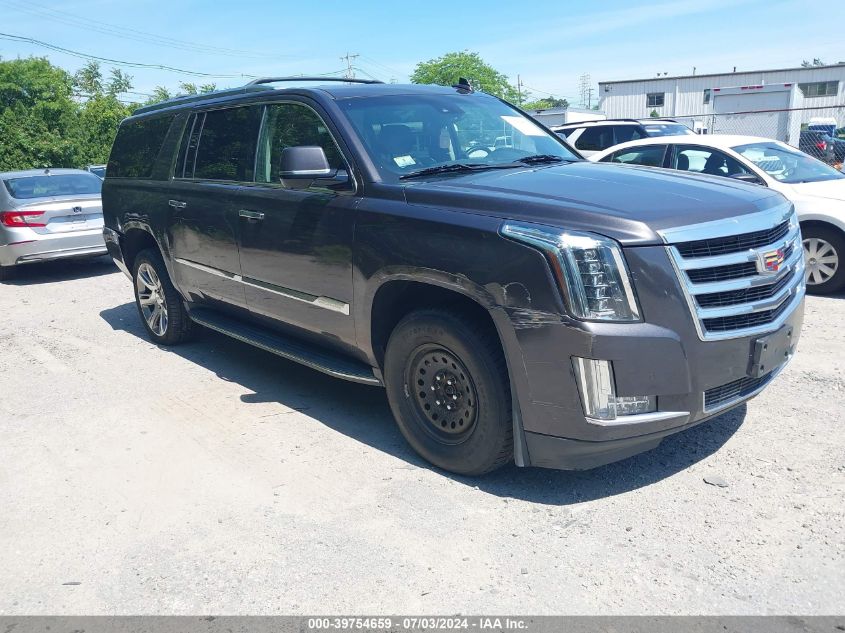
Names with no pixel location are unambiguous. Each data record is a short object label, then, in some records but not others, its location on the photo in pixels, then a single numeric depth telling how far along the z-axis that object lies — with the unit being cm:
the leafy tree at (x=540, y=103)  7751
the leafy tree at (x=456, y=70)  5783
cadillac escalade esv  323
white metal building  4281
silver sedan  1037
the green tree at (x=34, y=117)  2812
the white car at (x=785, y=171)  751
